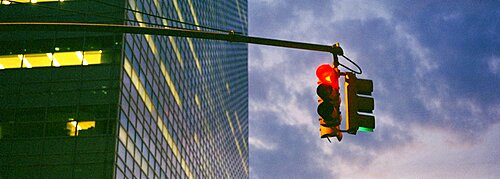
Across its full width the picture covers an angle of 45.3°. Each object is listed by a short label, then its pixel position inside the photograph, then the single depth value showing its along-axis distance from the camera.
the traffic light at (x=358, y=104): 8.60
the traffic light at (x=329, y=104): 8.64
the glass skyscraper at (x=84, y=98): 34.59
